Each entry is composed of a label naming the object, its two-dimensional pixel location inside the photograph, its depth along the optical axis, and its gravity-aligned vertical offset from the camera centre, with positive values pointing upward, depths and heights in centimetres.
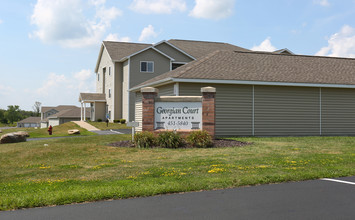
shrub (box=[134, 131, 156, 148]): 1579 -100
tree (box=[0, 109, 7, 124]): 13818 -43
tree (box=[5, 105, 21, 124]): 13612 +71
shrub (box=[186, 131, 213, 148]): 1567 -99
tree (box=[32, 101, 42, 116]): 15650 +382
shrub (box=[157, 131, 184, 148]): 1563 -102
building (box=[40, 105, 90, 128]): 6850 -1
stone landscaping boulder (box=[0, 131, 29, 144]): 2150 -129
